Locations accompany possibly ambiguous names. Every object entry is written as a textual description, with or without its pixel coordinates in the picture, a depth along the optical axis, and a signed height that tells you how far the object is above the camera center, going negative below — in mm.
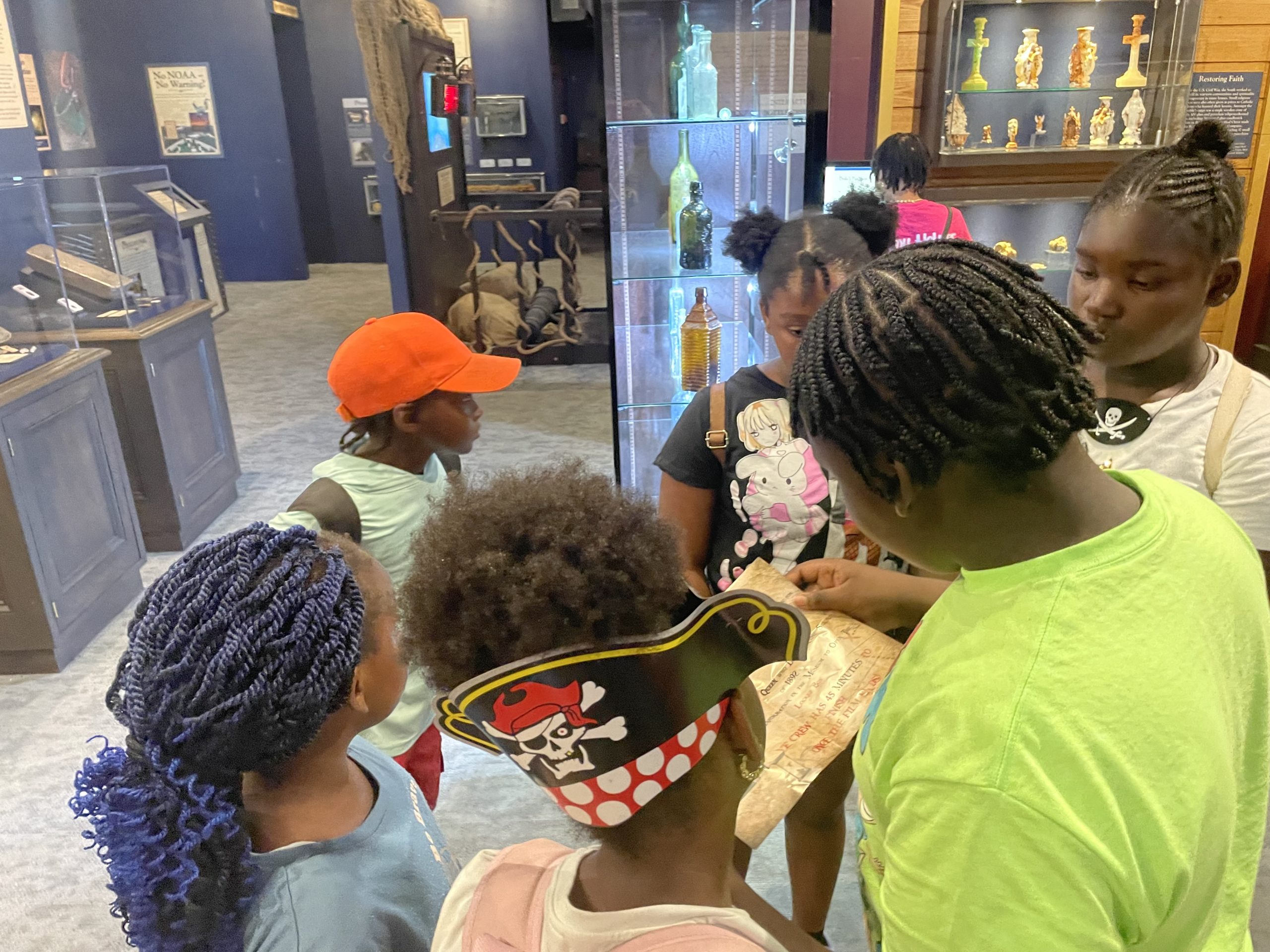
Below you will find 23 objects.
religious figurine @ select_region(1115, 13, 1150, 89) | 3914 +416
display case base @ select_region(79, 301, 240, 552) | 3610 -1020
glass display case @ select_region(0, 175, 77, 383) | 3020 -354
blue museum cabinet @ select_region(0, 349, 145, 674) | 2852 -1130
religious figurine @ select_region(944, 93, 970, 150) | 4023 +144
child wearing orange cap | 1651 -539
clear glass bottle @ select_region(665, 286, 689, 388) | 3004 -529
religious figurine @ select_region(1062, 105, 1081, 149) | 4047 +106
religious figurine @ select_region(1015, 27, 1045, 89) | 3959 +406
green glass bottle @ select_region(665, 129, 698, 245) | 2828 -56
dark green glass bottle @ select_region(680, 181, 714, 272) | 2836 -215
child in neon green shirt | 584 -345
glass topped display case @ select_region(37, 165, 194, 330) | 3568 -231
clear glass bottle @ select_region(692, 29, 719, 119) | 2703 +244
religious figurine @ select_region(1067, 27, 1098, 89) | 3928 +411
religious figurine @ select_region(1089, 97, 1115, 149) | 4039 +119
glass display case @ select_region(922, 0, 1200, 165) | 3902 +326
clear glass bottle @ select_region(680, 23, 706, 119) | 2689 +304
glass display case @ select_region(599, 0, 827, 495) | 2682 +3
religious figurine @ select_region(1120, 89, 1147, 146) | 3996 +142
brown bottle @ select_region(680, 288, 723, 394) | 2834 -583
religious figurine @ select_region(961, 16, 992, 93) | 3916 +426
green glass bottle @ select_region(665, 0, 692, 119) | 2691 +278
